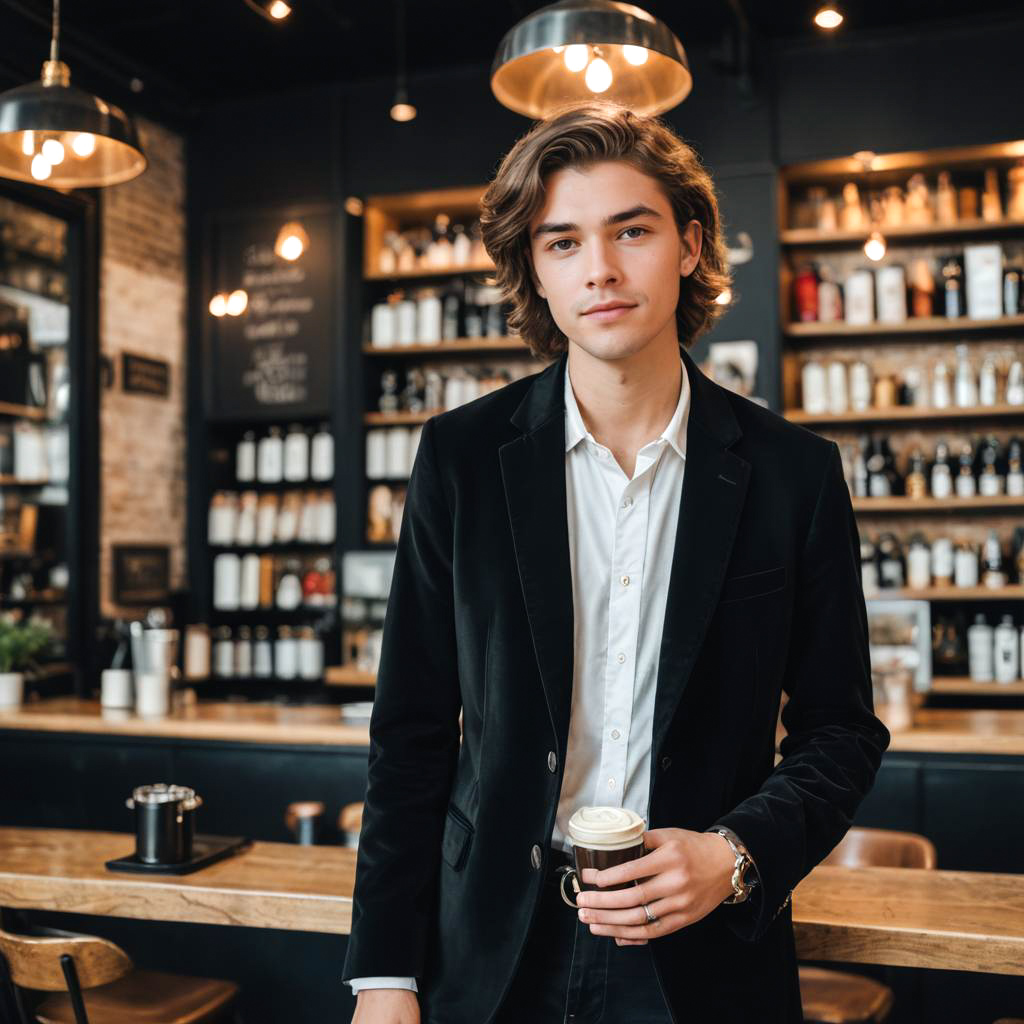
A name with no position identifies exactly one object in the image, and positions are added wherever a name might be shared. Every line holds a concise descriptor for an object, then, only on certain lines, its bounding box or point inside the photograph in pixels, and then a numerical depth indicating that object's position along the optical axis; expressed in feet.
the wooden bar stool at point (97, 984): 6.48
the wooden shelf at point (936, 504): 16.52
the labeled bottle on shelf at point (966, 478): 16.93
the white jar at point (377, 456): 19.03
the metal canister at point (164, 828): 7.25
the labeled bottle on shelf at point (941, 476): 17.04
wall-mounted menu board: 19.17
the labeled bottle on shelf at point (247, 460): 19.95
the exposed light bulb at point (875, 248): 15.24
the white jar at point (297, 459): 19.52
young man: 4.37
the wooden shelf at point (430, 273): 18.70
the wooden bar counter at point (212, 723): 11.75
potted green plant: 13.67
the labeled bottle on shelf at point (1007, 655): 16.35
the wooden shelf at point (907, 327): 16.79
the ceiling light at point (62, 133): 9.52
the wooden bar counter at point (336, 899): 5.68
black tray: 7.17
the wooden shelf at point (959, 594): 16.47
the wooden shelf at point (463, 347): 18.70
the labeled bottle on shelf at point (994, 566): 16.78
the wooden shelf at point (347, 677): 17.38
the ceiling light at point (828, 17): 11.54
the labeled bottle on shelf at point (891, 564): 17.22
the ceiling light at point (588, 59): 8.98
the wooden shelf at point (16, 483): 16.88
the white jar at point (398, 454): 18.86
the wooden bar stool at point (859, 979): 7.79
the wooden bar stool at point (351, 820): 9.30
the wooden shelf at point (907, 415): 16.65
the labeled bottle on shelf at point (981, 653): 16.52
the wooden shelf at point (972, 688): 16.19
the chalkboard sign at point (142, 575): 18.08
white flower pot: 13.62
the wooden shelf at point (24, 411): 16.87
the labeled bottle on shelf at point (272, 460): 19.69
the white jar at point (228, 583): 19.60
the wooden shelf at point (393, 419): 18.76
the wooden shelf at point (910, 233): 16.88
